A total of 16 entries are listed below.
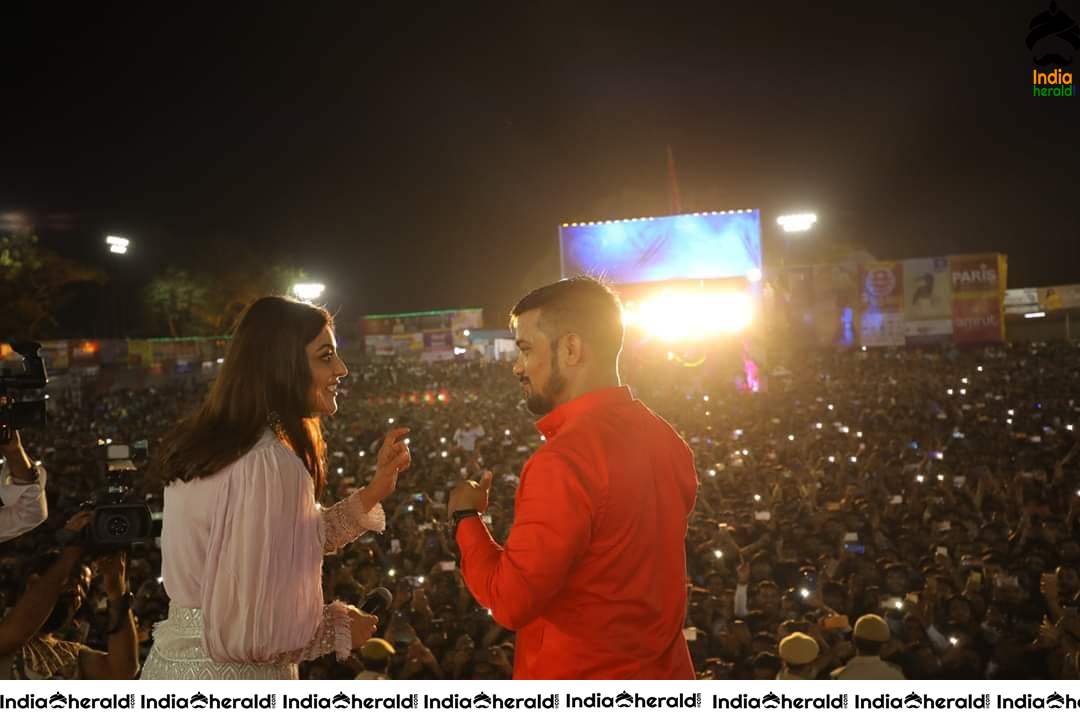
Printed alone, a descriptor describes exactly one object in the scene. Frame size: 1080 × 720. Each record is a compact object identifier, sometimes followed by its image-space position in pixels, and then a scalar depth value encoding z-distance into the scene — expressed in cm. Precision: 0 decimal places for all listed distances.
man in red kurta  200
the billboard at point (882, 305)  3922
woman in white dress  189
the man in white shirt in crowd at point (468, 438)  1531
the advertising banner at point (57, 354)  3859
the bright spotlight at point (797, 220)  4766
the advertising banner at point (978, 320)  3762
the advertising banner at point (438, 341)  5659
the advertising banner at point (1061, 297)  4803
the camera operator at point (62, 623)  240
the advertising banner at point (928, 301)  3838
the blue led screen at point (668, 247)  2862
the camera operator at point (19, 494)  311
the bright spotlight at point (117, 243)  4472
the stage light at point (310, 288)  5391
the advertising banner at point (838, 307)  3978
